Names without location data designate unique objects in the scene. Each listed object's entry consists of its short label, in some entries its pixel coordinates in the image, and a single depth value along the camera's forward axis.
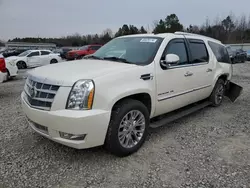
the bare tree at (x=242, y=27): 62.67
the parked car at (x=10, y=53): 26.42
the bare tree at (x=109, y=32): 74.75
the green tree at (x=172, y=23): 55.58
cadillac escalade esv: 2.69
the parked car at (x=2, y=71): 6.48
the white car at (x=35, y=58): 16.54
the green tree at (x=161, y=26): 55.39
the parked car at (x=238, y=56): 22.56
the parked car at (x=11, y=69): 10.20
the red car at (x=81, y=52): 20.88
